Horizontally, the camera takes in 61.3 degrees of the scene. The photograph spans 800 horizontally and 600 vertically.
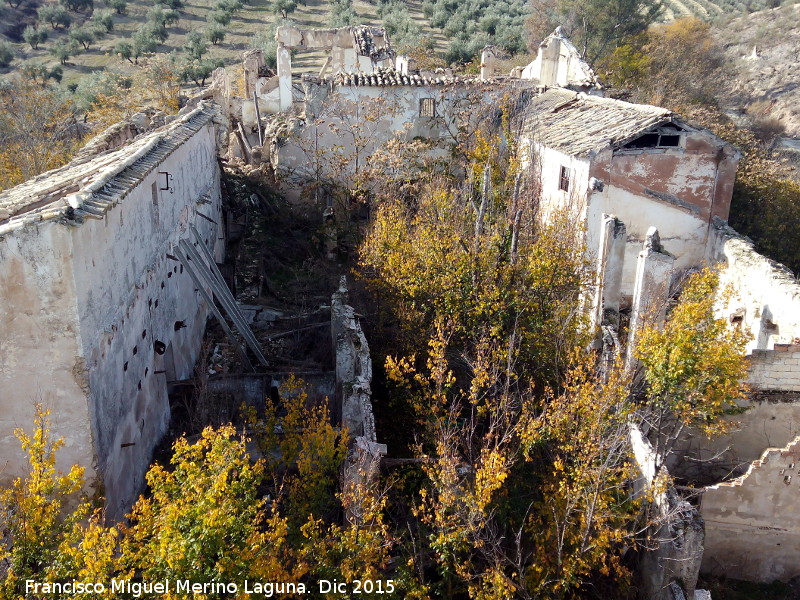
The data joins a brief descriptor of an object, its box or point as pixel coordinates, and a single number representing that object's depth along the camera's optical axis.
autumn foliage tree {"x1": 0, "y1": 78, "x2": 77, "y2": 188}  22.80
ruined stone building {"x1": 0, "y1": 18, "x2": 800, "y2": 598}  8.32
